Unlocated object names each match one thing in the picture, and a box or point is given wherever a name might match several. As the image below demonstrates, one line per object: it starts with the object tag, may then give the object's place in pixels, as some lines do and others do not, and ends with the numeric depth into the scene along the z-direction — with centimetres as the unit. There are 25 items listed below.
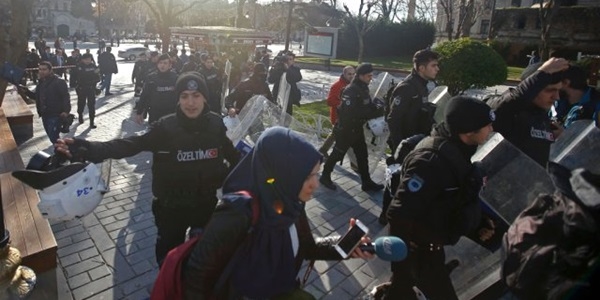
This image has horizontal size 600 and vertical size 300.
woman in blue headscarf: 193
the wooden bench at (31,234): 361
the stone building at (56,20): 7241
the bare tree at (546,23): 1934
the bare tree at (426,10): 4431
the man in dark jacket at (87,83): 1062
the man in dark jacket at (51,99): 770
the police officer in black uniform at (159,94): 719
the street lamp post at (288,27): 3048
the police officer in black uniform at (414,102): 497
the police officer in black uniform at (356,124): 605
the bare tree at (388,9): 3969
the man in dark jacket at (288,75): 1072
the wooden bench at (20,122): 899
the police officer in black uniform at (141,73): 1249
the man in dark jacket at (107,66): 1558
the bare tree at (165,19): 2402
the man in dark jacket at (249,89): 789
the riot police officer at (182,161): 334
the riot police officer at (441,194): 267
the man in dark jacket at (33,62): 1811
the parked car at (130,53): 3375
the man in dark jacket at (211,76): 977
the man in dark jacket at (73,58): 1891
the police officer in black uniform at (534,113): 379
